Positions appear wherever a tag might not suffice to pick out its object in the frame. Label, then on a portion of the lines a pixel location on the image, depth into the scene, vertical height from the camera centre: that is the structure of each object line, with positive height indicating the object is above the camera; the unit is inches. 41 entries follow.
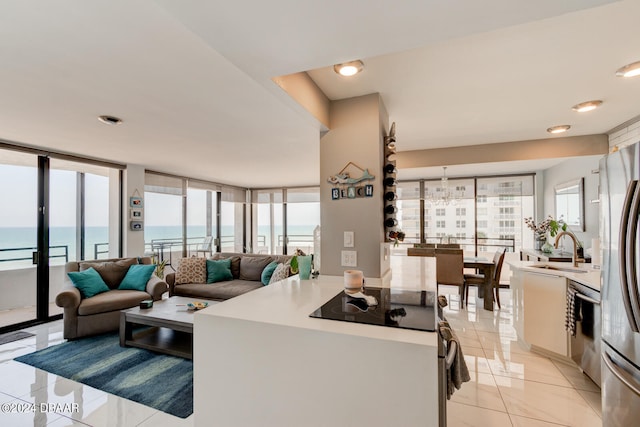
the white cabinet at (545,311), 103.3 -36.8
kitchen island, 38.9 -24.2
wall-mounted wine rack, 89.9 +10.1
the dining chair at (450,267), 165.8 -30.4
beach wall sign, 83.7 +10.0
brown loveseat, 128.1 -41.1
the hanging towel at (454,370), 42.4 -23.9
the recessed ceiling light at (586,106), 96.2 +38.7
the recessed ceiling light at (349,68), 69.1 +37.3
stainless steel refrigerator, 50.0 -13.8
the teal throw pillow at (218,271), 180.5 -35.8
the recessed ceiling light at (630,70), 72.4 +38.6
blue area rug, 86.3 -55.7
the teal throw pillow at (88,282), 138.4 -32.9
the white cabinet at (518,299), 115.6 -35.7
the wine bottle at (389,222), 89.1 -2.0
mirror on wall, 155.9 +8.1
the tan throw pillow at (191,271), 178.2 -35.5
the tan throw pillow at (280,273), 159.2 -32.5
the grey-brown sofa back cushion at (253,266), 185.5 -33.6
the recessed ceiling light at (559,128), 121.9 +38.9
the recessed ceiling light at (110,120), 104.6 +37.0
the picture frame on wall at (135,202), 191.2 +10.1
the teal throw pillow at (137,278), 155.1 -34.3
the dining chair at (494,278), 169.6 -38.0
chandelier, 200.7 +17.5
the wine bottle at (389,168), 90.2 +15.6
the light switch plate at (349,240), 84.8 -7.2
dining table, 167.3 -39.1
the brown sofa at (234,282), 161.5 -42.0
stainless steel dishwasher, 85.4 -38.0
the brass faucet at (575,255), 109.5 -15.6
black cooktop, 46.1 -17.6
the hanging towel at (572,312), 94.7 -32.8
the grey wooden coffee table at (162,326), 112.1 -47.1
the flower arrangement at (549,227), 171.3 -7.1
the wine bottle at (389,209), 90.4 +2.3
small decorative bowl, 124.1 -40.2
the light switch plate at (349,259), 84.0 -12.8
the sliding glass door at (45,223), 151.0 -3.7
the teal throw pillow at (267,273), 171.5 -35.0
